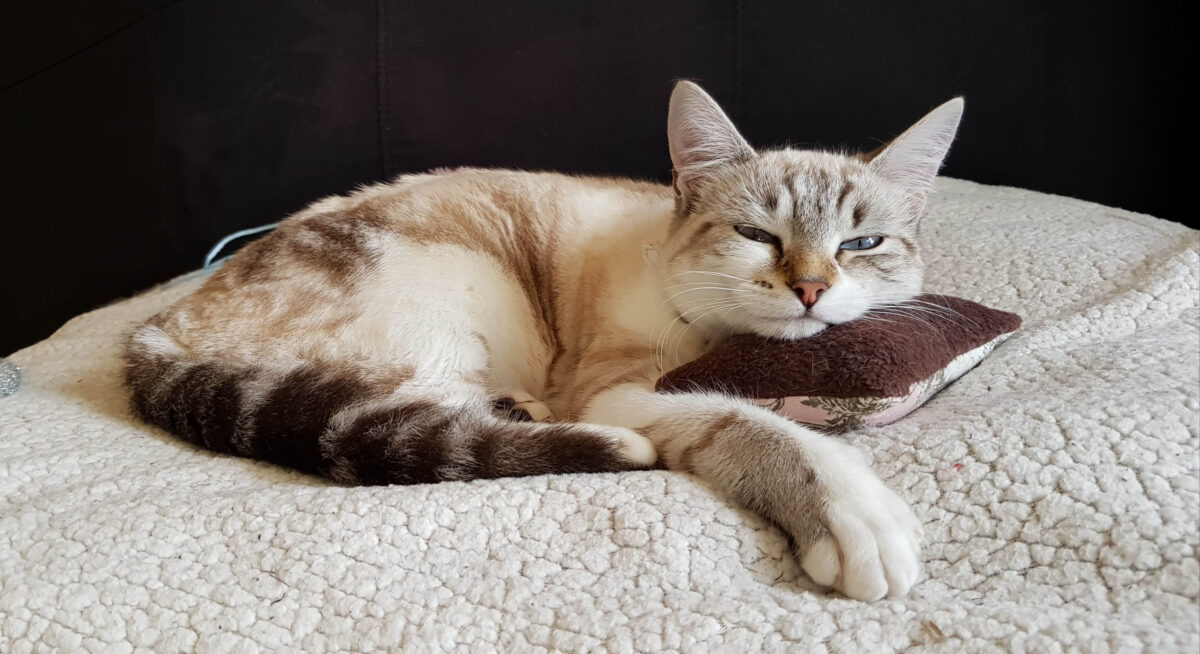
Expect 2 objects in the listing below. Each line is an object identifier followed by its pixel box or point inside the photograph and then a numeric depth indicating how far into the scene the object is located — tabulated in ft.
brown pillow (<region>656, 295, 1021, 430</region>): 1.15
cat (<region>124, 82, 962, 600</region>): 1.12
